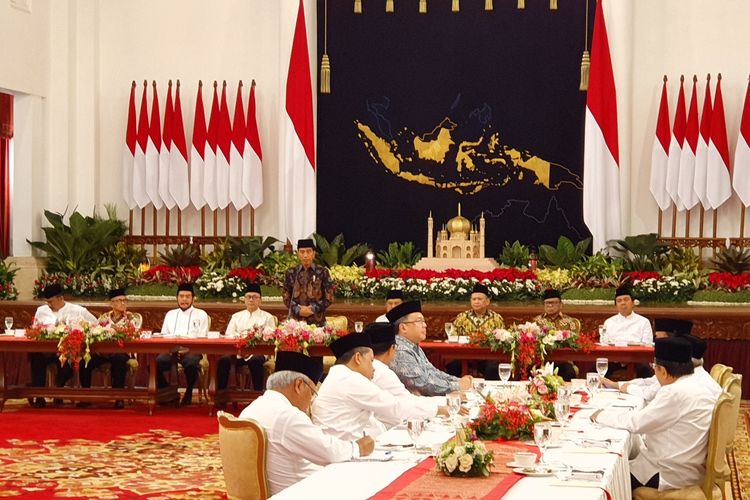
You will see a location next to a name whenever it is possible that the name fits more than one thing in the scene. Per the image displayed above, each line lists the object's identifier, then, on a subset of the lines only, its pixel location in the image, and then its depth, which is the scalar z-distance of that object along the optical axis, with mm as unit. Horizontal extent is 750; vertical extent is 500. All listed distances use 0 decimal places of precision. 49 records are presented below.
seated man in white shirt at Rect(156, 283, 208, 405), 11766
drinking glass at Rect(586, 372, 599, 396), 6965
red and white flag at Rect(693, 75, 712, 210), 16578
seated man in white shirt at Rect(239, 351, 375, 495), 5191
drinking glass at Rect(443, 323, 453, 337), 10996
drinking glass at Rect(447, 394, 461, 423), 5758
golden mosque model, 15844
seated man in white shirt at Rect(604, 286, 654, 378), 11273
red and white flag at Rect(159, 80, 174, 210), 18016
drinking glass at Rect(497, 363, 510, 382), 6906
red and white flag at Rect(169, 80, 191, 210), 18031
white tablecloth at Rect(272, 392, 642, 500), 4363
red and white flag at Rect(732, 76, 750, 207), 16219
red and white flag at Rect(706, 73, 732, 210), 16484
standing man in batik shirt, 11766
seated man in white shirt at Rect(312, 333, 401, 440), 6281
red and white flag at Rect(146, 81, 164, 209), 18000
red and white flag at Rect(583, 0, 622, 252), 16469
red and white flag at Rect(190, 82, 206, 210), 17984
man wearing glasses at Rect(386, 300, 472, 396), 8375
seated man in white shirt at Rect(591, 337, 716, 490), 6023
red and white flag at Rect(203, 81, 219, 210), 17922
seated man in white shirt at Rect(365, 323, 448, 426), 6662
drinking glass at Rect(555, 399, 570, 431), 5594
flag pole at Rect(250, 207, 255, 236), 17984
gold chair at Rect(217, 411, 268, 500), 5043
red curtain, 17062
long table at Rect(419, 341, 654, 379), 10320
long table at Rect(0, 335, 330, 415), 10867
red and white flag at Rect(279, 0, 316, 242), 17188
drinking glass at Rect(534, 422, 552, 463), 4723
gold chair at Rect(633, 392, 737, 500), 5945
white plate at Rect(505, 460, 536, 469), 4764
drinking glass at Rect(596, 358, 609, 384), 7547
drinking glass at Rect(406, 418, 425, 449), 5008
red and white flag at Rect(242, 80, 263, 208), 17766
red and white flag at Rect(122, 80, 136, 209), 18062
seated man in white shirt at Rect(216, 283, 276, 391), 11656
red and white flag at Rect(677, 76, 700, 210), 16641
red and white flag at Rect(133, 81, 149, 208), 18016
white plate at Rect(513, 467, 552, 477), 4711
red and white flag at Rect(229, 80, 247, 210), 17828
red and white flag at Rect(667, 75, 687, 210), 16703
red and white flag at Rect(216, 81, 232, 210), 17922
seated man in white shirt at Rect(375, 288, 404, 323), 11250
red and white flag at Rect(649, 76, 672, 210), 16719
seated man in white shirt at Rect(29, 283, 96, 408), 11812
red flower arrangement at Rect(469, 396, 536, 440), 5551
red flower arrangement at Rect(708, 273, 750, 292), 14724
